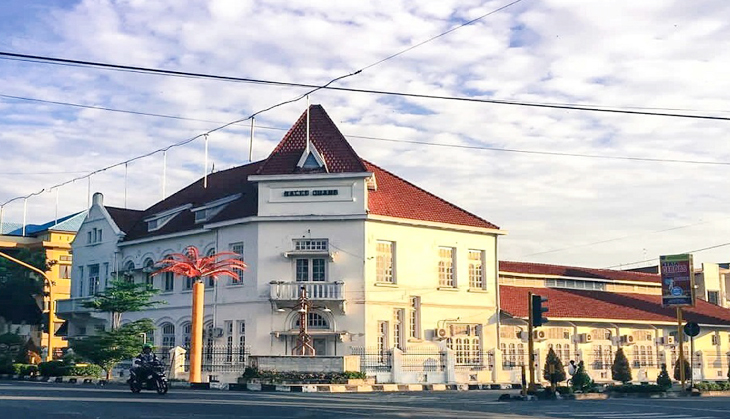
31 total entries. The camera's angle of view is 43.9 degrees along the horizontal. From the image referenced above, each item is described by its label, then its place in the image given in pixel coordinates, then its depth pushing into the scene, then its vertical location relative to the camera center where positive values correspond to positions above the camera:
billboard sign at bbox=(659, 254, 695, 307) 41.94 +3.13
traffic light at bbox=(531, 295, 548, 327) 27.53 +1.05
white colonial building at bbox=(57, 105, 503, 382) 39.78 +3.82
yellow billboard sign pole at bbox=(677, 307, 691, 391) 34.06 -0.37
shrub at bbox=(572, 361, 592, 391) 31.61 -1.23
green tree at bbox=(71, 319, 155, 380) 38.94 +0.10
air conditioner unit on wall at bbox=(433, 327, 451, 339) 41.57 +0.61
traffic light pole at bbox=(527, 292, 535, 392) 27.33 -0.21
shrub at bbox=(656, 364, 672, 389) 32.64 -1.34
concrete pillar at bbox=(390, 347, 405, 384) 37.62 -0.79
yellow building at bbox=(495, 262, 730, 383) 45.81 +1.09
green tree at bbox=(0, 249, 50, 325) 66.12 +4.36
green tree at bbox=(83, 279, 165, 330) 39.66 +2.18
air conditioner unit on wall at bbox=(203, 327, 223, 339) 42.00 +0.70
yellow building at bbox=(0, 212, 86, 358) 69.50 +7.71
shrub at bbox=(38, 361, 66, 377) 39.53 -0.87
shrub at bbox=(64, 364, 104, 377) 39.31 -0.93
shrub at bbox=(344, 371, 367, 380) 34.84 -1.08
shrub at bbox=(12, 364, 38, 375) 41.28 -0.91
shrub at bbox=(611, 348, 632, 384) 45.81 -1.19
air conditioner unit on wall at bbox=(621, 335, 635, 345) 48.81 +0.34
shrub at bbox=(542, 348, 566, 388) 42.06 -0.81
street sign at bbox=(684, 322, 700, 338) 33.72 +0.59
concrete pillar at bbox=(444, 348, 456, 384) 39.16 -0.89
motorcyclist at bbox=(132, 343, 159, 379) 26.20 -0.39
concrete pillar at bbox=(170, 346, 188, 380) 38.41 -0.67
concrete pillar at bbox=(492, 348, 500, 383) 42.75 -1.03
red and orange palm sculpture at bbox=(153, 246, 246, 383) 34.78 +3.18
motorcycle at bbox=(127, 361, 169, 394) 25.98 -0.80
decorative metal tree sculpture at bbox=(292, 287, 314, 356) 37.94 +0.64
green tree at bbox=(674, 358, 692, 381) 43.83 -1.27
